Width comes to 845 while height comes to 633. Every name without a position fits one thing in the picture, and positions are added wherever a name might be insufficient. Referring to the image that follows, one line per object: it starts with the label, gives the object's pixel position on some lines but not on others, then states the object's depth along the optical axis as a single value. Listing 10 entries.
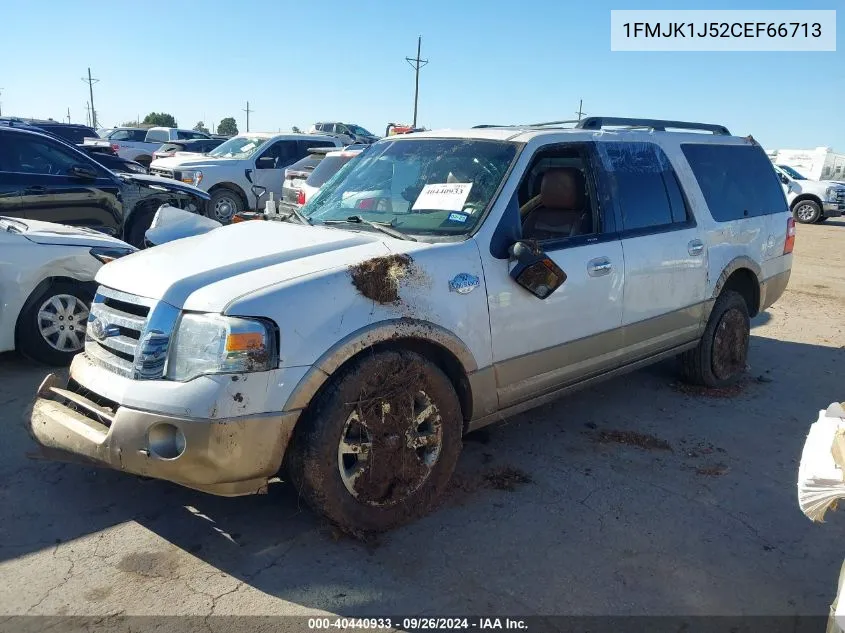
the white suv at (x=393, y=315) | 2.89
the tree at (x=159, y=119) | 78.31
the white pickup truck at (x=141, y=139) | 25.52
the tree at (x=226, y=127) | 86.46
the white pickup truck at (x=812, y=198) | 20.81
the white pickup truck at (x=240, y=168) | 13.61
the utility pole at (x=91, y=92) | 78.95
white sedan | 5.16
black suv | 7.86
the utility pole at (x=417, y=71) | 45.92
